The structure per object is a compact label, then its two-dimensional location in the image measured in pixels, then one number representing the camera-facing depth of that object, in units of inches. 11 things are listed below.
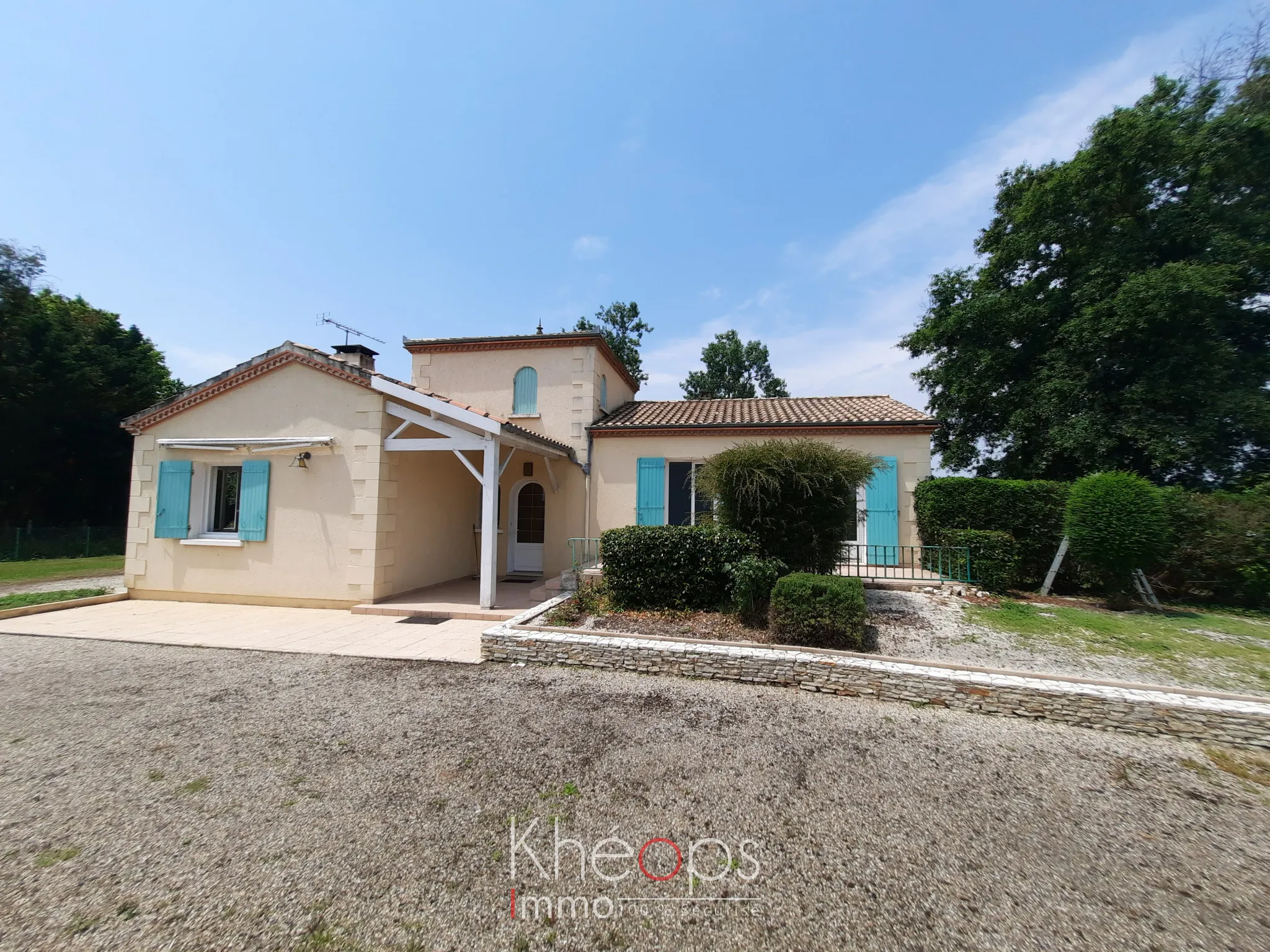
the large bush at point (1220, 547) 314.8
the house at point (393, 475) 329.1
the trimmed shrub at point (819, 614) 217.9
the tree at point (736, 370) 1296.8
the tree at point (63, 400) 673.0
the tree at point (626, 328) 1163.9
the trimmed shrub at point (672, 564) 279.3
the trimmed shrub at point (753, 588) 255.1
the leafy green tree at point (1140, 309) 474.9
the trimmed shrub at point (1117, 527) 297.1
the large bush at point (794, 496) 281.6
